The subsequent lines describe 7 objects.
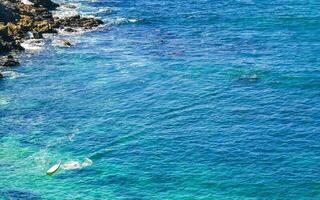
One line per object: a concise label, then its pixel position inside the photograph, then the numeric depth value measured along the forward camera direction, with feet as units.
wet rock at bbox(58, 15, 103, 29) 492.13
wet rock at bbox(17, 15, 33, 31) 475.72
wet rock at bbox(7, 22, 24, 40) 461.37
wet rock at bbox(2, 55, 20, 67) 409.69
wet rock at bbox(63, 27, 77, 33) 482.00
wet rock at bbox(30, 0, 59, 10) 536.50
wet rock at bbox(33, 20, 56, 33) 476.13
